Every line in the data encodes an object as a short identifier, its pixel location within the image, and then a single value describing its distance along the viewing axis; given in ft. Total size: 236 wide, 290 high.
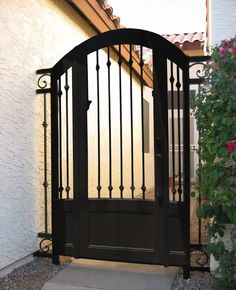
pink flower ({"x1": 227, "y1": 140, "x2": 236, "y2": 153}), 9.38
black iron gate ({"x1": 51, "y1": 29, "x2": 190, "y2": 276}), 12.39
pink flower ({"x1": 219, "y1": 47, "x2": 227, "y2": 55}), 10.53
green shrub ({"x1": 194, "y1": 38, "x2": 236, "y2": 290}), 10.02
